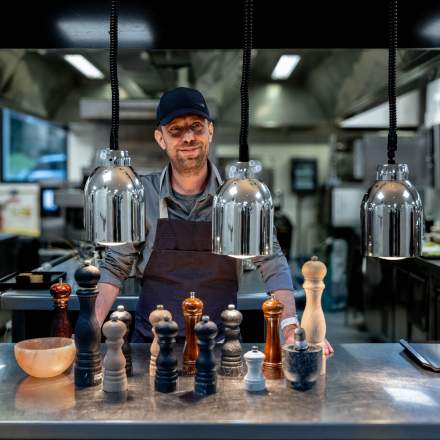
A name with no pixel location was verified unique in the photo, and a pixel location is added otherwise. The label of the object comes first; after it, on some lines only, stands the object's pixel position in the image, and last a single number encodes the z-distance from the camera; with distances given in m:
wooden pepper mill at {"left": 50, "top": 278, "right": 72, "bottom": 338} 1.93
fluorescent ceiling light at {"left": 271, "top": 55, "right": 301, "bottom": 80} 7.03
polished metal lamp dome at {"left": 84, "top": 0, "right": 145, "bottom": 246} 1.54
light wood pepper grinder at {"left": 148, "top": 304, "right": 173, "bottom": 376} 1.81
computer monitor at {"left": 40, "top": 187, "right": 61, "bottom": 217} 7.16
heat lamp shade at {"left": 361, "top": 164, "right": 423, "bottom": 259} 1.55
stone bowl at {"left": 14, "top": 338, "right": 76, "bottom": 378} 1.72
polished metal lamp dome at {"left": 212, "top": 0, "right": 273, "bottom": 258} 1.50
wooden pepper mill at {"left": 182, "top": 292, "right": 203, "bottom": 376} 1.81
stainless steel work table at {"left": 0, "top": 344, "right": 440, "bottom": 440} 1.42
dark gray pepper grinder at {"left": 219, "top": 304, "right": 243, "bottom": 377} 1.77
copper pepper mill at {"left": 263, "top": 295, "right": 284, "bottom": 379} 1.78
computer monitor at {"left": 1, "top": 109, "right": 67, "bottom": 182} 8.94
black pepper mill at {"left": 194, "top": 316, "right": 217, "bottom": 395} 1.63
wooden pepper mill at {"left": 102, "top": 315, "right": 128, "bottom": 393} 1.63
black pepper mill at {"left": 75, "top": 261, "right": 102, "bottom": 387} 1.70
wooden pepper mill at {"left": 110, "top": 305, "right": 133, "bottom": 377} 1.77
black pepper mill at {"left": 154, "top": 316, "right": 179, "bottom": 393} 1.65
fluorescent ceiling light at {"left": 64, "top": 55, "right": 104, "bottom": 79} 6.39
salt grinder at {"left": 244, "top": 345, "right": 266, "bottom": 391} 1.65
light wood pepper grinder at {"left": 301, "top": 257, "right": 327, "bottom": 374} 1.89
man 2.43
